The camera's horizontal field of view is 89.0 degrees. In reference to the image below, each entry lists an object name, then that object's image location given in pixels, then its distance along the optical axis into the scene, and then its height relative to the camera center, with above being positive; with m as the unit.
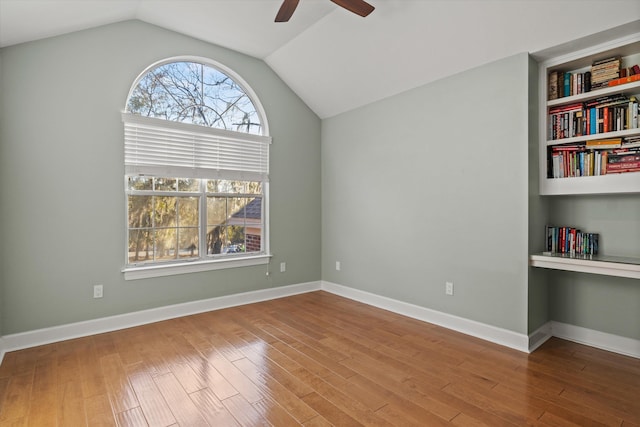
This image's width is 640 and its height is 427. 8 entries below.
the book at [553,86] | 2.84 +1.10
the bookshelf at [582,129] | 2.49 +0.68
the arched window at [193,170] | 3.40 +0.48
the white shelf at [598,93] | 2.44 +0.93
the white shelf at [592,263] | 2.34 -0.40
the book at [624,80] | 2.43 +1.00
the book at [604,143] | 2.53 +0.54
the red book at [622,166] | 2.44 +0.34
